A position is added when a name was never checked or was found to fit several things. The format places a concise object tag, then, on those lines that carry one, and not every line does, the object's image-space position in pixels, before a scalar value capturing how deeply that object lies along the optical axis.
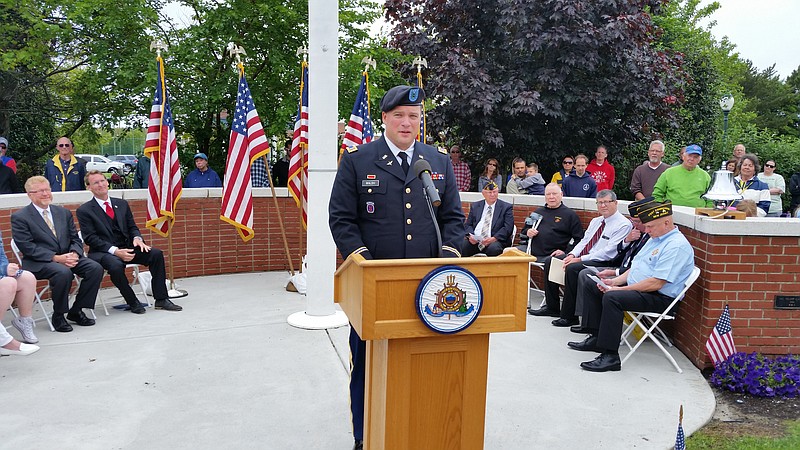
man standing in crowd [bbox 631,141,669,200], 8.62
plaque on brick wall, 5.20
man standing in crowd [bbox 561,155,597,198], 8.75
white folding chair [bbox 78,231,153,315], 6.89
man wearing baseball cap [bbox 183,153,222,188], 9.53
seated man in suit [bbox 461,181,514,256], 7.99
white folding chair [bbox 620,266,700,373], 5.15
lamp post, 16.06
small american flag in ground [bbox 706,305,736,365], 5.09
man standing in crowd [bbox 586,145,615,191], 9.62
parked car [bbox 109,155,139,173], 36.34
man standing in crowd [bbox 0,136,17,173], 9.70
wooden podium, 2.64
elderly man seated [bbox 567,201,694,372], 5.12
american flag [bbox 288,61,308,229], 7.97
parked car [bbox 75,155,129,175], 33.37
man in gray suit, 6.19
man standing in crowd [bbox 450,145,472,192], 10.66
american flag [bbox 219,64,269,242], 7.66
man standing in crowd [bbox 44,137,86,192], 8.87
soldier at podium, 3.24
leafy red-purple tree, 10.44
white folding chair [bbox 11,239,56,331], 6.23
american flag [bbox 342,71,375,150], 8.00
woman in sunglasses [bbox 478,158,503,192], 9.77
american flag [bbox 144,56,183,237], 7.45
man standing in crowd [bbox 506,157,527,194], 9.32
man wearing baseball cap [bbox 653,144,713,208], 7.33
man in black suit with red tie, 6.80
